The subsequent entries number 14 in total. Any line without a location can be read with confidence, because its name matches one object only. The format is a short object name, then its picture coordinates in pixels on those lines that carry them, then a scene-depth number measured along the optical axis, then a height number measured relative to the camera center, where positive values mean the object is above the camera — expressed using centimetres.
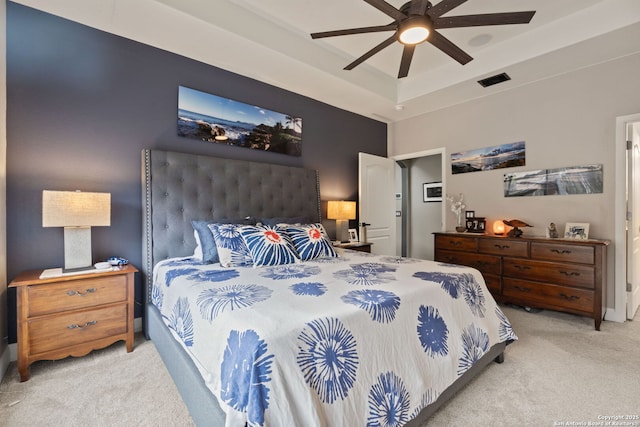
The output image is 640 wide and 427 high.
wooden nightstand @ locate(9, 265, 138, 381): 196 -72
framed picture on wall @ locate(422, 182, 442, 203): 557 +39
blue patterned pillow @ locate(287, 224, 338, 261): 269 -28
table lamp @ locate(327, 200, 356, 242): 401 -3
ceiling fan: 189 +129
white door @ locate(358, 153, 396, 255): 450 +18
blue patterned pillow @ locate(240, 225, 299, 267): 237 -28
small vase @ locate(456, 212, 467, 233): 415 -14
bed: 107 -55
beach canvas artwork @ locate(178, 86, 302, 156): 305 +102
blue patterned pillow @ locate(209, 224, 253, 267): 238 -29
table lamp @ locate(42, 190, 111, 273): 209 -3
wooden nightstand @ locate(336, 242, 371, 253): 384 -45
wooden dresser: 284 -62
